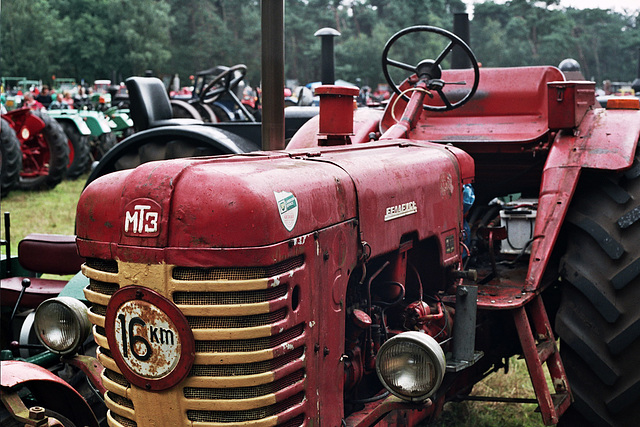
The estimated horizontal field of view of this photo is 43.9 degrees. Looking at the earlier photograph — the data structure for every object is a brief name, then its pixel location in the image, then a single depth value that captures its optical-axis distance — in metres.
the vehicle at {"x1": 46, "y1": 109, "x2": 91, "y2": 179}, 13.51
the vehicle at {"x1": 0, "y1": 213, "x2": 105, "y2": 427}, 2.60
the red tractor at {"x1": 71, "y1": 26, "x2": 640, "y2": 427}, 2.07
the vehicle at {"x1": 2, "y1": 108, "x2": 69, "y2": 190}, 12.27
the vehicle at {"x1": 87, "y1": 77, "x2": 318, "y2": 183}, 5.68
